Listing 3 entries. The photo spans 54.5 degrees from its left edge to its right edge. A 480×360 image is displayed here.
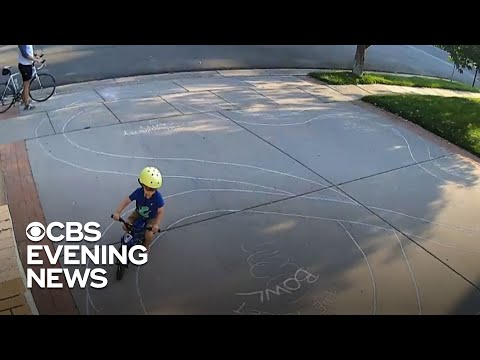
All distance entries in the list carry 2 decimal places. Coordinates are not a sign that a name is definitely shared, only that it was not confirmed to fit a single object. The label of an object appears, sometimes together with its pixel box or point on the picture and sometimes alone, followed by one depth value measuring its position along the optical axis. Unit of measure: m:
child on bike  5.23
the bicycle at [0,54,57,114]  9.84
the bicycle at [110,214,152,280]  5.29
